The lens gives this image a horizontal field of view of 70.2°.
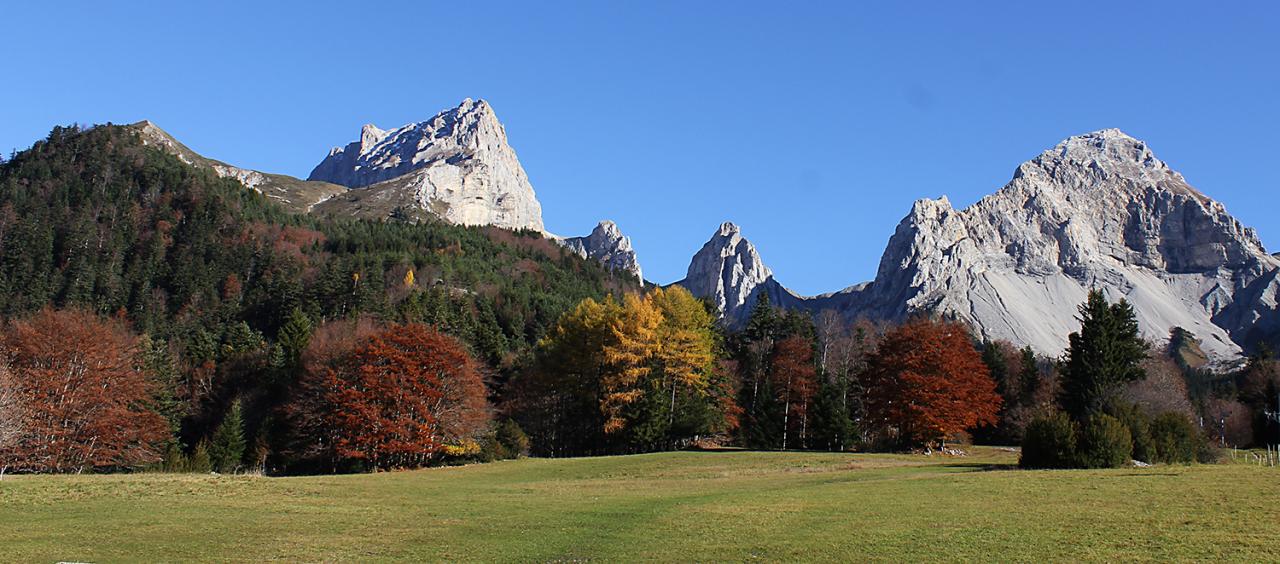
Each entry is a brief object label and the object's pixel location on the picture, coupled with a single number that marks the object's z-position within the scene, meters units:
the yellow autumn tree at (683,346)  70.12
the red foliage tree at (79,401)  54.50
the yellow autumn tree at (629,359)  67.69
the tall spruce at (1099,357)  64.69
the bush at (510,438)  66.12
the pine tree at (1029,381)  83.38
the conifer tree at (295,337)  82.81
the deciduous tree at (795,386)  74.12
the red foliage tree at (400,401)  58.44
